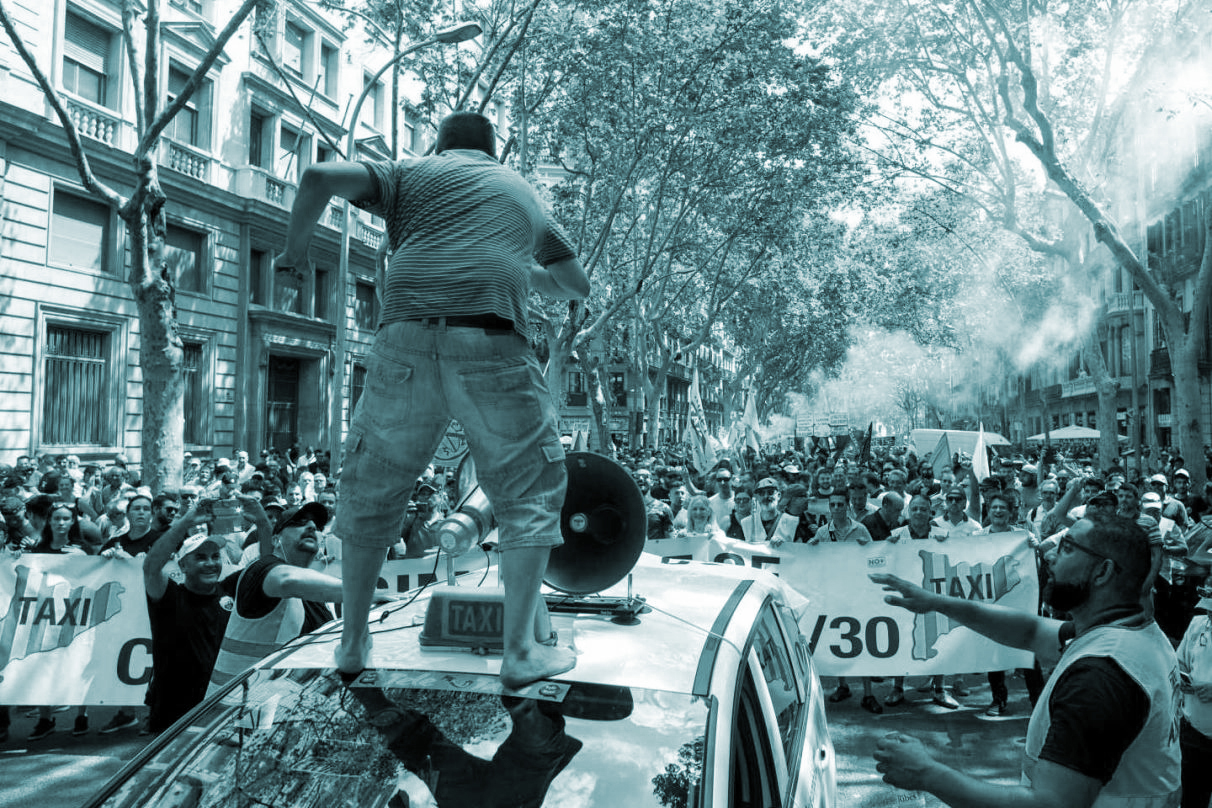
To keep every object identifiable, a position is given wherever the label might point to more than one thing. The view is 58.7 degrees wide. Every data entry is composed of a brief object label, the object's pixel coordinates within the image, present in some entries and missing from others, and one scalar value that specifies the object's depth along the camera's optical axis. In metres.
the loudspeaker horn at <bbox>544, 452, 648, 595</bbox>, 3.42
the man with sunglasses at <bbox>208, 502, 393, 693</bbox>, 4.03
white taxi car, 2.43
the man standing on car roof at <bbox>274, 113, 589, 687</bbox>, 2.81
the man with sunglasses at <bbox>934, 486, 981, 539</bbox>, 9.27
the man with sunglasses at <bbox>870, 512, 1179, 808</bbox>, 2.37
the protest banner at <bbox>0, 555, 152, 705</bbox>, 6.93
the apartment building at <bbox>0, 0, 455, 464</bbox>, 19.67
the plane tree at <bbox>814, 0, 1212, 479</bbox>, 15.82
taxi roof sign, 2.80
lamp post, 14.88
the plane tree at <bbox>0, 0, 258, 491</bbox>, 12.52
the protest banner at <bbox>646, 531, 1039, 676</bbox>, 7.82
